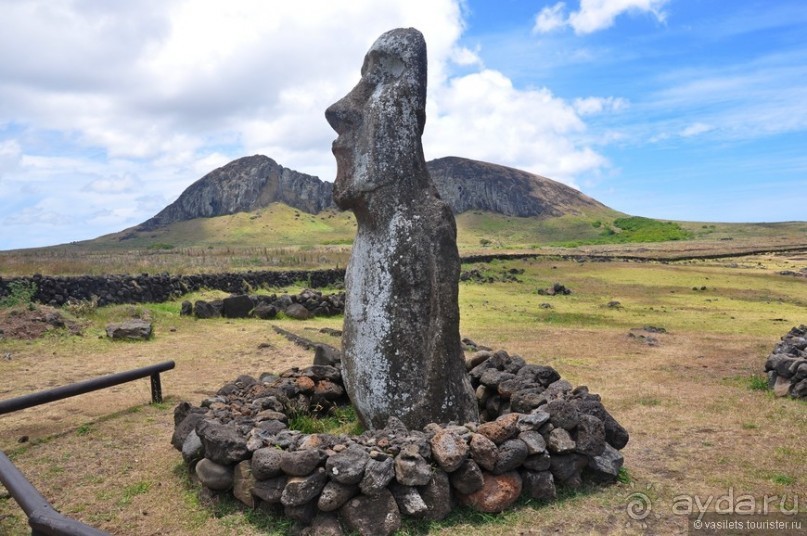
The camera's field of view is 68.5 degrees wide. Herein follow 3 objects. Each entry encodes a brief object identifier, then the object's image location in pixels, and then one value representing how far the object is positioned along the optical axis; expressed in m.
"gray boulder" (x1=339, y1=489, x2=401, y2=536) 5.37
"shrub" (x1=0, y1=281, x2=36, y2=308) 18.81
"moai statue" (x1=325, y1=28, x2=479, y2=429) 7.45
